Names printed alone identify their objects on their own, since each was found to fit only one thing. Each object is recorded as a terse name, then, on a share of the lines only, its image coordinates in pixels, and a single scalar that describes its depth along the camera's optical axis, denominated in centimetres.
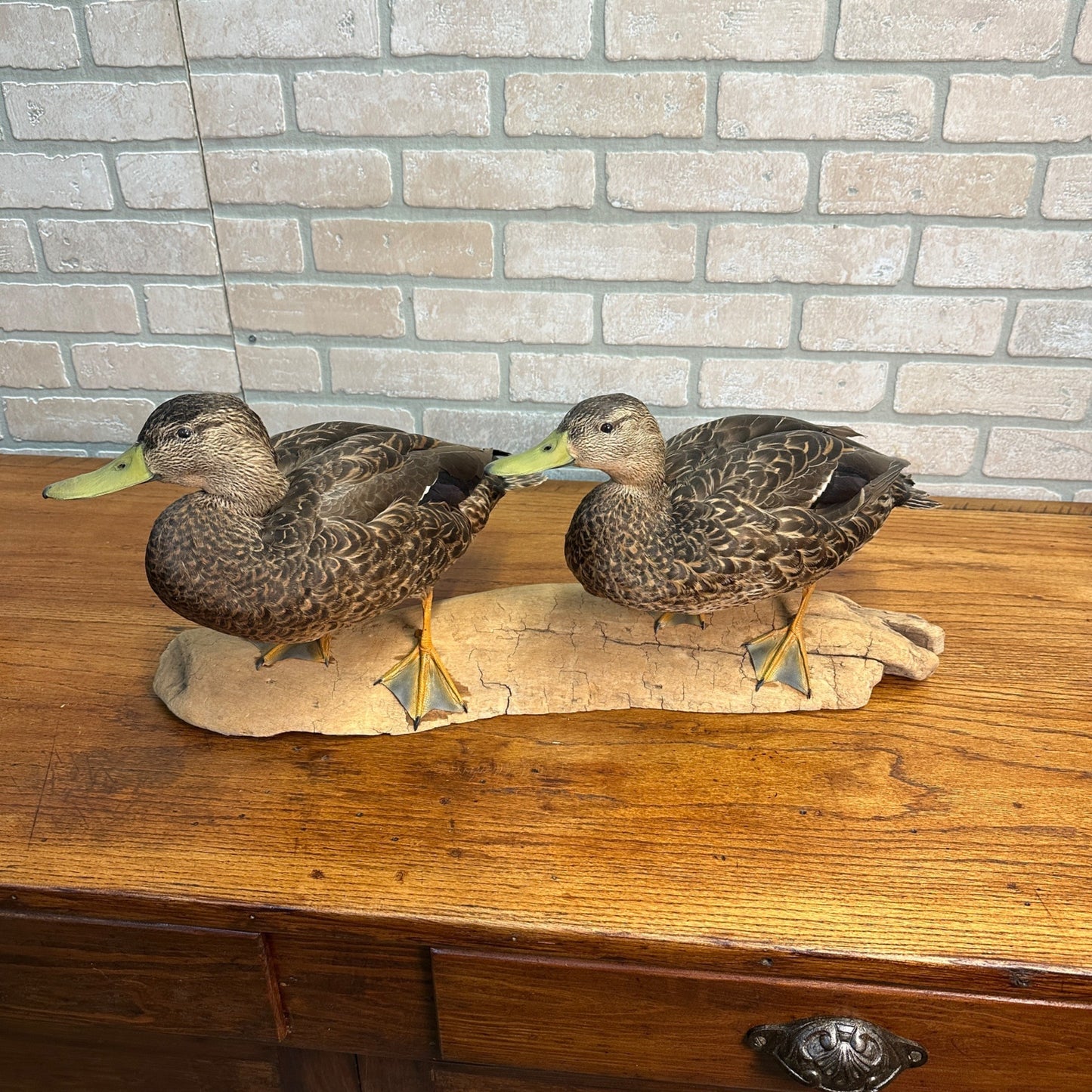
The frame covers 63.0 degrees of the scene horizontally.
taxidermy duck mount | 78
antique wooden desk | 71
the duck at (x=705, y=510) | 84
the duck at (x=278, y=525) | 77
